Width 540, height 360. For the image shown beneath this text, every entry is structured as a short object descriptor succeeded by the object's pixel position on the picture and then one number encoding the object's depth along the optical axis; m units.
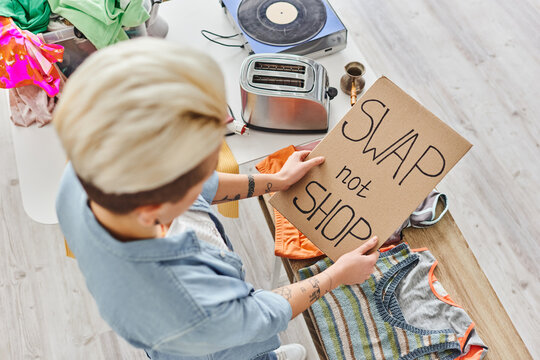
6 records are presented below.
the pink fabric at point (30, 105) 1.52
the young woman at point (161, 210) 0.56
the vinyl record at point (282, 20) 1.56
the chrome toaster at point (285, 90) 1.36
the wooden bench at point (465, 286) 1.25
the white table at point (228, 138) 1.47
